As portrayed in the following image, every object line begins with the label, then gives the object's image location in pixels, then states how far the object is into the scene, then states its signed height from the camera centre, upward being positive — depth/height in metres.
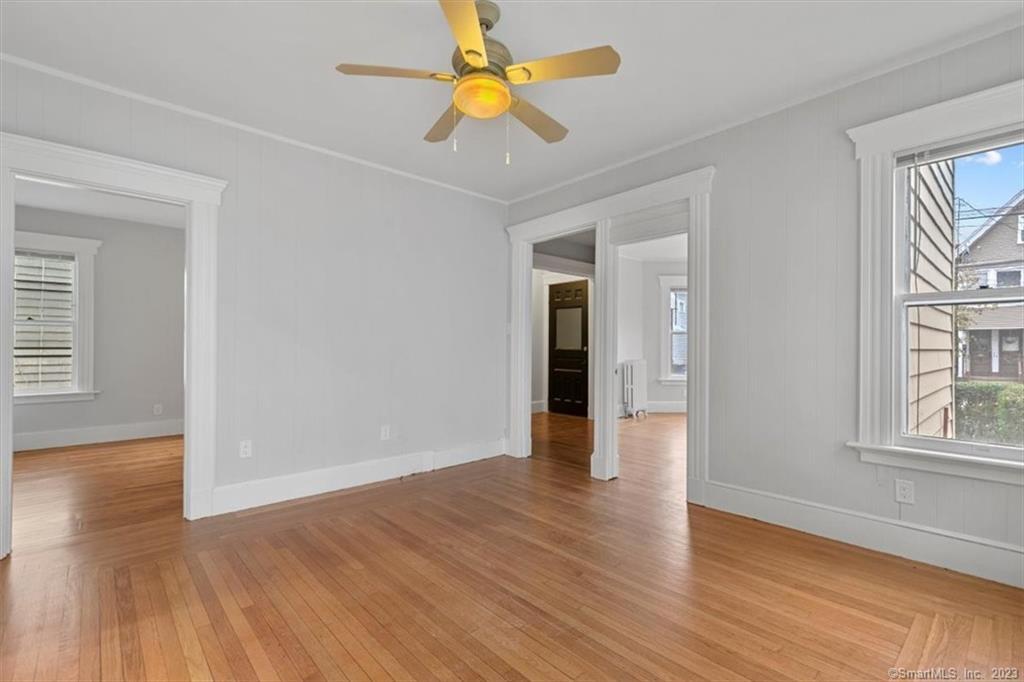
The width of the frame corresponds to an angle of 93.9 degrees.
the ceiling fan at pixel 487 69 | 1.87 +1.16
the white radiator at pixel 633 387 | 8.04 -0.77
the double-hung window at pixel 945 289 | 2.42 +0.29
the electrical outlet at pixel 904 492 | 2.63 -0.82
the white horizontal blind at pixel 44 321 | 5.43 +0.20
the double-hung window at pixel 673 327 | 8.63 +0.27
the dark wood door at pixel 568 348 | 7.98 -0.12
